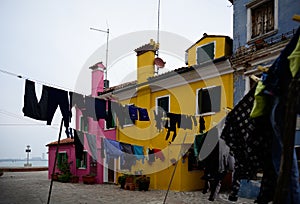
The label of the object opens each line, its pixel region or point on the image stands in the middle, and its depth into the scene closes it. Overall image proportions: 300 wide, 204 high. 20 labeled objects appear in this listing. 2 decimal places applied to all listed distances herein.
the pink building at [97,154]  18.81
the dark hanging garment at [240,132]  3.93
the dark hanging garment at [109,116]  8.69
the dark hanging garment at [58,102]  7.12
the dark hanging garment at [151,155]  14.83
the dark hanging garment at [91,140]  11.72
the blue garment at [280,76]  2.77
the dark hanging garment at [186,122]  10.61
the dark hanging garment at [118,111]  8.90
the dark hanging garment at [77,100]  7.53
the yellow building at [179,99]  12.18
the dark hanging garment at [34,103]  6.98
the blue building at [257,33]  9.51
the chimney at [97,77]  20.18
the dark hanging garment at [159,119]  10.50
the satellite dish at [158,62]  16.52
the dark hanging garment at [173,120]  10.20
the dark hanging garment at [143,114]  9.55
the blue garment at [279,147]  2.67
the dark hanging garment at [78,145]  8.97
